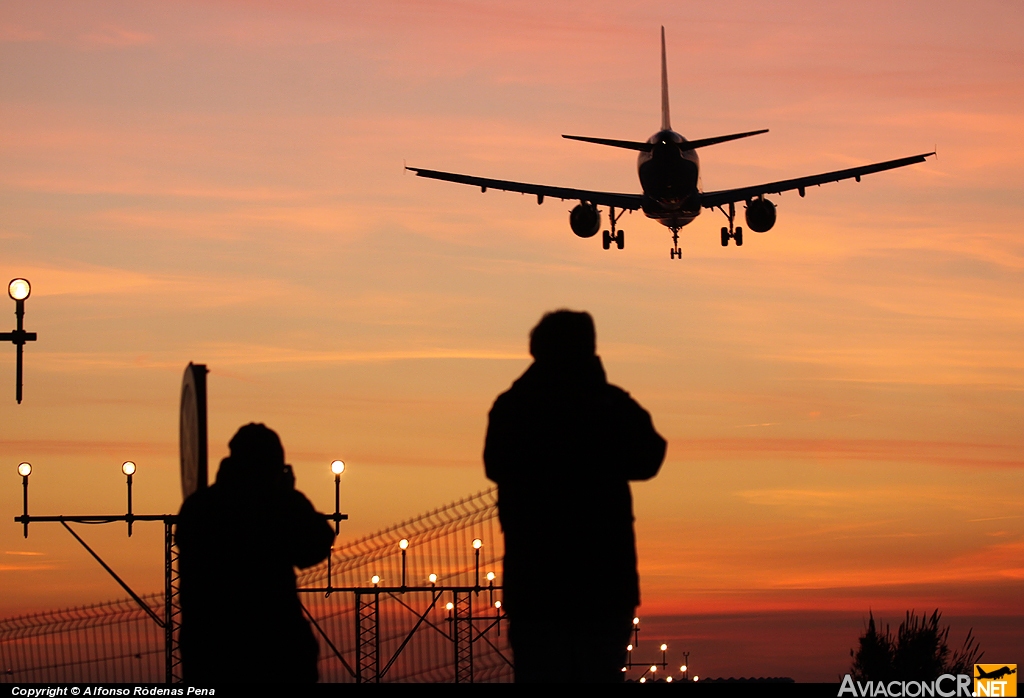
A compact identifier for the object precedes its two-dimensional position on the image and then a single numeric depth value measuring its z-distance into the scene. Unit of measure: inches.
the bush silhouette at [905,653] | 2792.8
